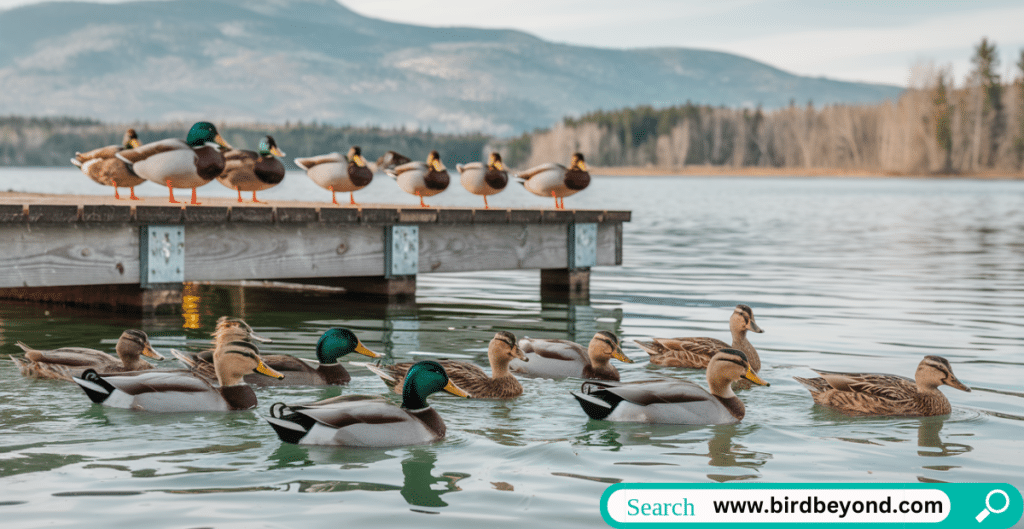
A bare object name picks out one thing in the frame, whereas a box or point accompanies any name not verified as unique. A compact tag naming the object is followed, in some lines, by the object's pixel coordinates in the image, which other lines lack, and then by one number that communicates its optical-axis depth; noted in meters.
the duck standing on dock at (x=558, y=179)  18.28
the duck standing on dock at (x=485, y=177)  17.97
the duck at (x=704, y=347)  11.01
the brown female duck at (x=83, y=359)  9.62
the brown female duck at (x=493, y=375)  9.38
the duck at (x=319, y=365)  9.77
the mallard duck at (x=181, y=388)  8.46
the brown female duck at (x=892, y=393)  8.95
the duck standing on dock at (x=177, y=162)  14.26
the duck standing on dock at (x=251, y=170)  15.86
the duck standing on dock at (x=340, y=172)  16.62
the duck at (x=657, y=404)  8.45
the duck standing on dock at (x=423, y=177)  17.64
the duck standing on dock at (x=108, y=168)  15.38
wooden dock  12.74
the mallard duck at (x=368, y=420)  7.50
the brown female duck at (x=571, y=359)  10.17
